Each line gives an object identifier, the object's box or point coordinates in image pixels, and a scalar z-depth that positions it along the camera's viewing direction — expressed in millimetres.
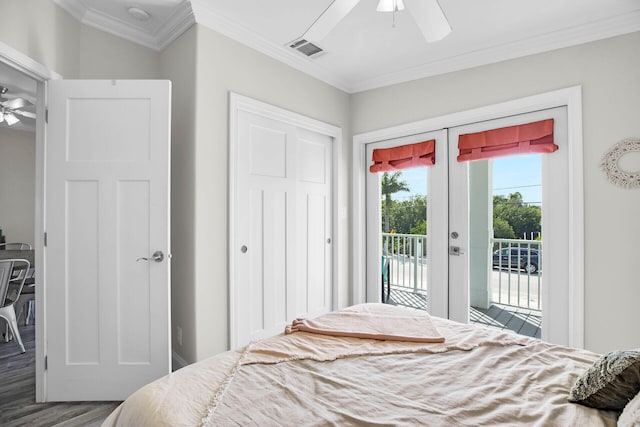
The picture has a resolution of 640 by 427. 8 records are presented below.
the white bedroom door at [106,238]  2109
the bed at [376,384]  958
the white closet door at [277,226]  2688
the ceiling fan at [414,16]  1563
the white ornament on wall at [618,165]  2217
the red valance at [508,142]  2602
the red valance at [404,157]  3176
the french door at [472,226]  2570
